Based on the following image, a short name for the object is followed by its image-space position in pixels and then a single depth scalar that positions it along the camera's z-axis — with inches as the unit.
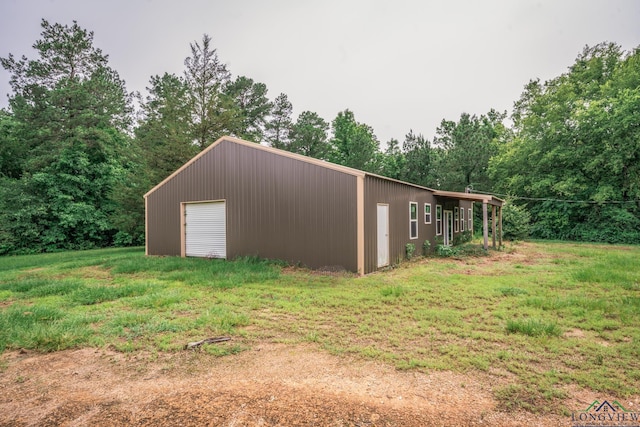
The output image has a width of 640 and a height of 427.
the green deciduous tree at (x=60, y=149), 688.4
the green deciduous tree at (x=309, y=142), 1092.5
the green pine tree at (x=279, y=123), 1143.6
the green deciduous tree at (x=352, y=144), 955.3
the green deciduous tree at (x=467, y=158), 871.1
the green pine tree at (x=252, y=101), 1093.1
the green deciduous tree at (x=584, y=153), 659.4
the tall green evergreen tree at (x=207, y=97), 727.7
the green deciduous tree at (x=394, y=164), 969.5
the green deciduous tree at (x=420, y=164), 930.7
